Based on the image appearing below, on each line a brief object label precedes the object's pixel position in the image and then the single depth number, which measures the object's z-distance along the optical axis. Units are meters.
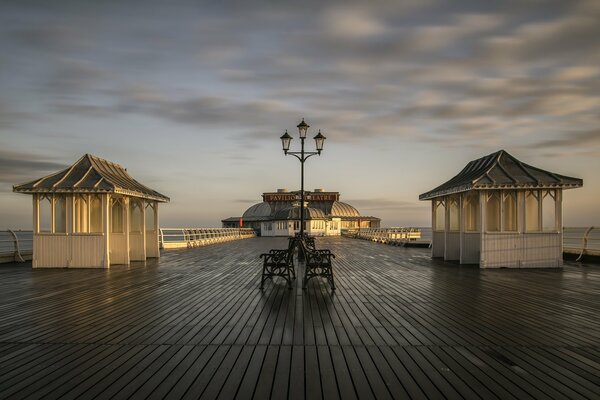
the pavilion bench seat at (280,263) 8.79
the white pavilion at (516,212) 11.73
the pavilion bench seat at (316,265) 8.32
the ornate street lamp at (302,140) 14.25
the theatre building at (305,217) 48.25
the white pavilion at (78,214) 11.98
